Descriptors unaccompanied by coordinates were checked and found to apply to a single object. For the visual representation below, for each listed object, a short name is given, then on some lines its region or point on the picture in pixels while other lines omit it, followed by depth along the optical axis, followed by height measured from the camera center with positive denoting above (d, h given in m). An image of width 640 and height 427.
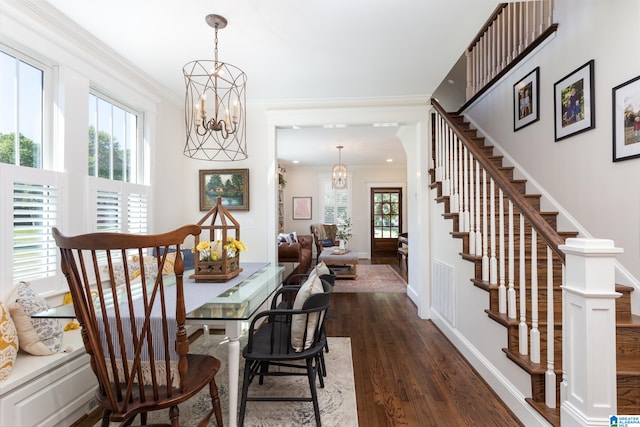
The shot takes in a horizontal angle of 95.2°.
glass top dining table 1.47 -0.51
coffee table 5.55 -0.94
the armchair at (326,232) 8.12 -0.52
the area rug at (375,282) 4.80 -1.24
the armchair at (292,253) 5.27 -0.71
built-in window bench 1.45 -0.96
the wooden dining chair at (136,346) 1.12 -0.58
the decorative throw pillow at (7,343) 1.46 -0.67
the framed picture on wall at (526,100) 2.86 +1.16
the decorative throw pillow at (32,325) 1.64 -0.64
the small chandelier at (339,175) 6.76 +0.89
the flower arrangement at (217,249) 2.12 -0.26
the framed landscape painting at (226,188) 3.63 +0.33
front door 8.57 -0.19
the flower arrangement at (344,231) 7.22 -0.47
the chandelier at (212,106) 1.88 +1.29
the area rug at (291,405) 1.76 -1.24
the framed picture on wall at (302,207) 8.66 +0.20
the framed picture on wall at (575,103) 2.22 +0.90
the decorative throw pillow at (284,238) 6.36 -0.55
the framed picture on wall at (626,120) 1.88 +0.62
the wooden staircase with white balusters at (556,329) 1.52 -0.73
